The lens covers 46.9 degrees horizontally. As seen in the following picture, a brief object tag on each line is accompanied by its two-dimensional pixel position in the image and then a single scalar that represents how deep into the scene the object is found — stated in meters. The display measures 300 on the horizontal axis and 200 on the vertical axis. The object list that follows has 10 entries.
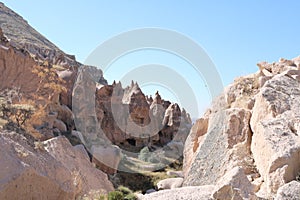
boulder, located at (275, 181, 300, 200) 5.69
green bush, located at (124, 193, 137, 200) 7.53
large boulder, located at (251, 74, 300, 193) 7.18
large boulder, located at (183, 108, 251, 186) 9.74
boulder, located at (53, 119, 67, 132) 29.09
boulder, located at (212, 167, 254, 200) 6.30
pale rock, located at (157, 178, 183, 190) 17.38
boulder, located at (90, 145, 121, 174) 22.45
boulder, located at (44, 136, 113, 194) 8.63
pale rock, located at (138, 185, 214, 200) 7.02
